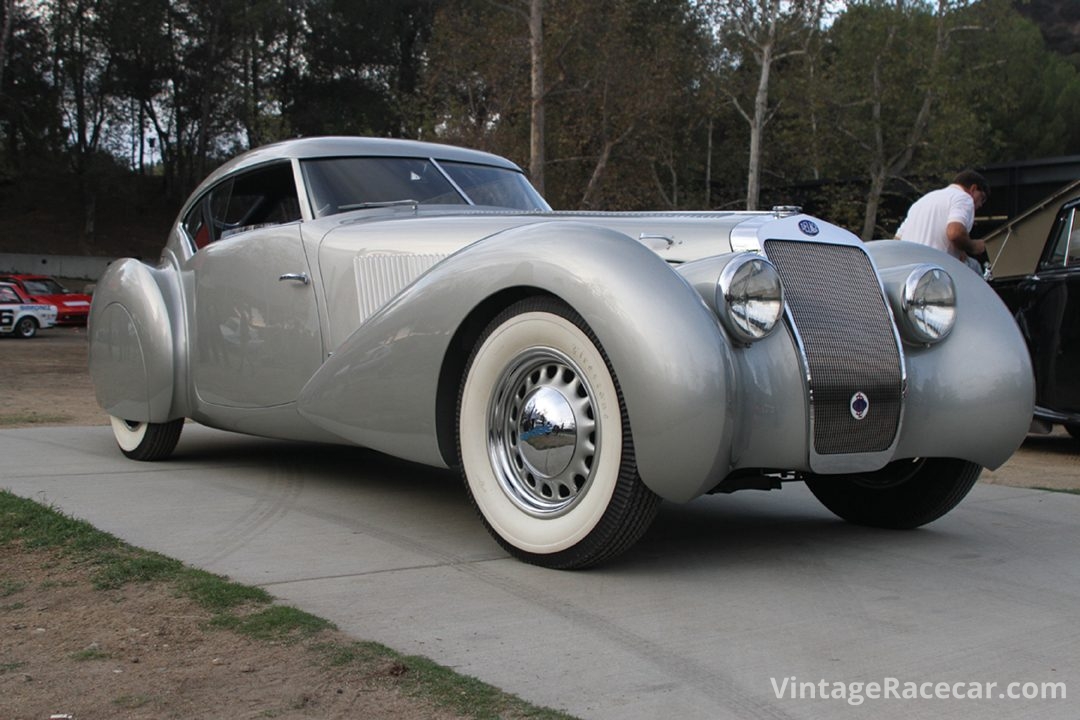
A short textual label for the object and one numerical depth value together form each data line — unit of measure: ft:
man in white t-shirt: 25.21
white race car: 86.58
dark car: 26.66
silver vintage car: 11.59
